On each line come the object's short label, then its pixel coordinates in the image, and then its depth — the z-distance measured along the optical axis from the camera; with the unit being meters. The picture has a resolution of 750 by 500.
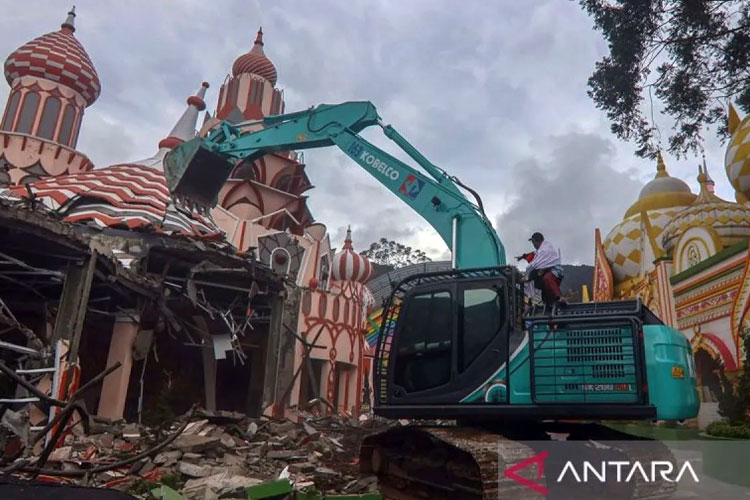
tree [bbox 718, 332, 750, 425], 12.05
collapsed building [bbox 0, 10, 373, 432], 10.00
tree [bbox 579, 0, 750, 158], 12.00
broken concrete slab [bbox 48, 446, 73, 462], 7.64
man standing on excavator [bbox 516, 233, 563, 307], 6.67
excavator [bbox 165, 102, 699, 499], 5.33
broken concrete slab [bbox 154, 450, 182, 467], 7.63
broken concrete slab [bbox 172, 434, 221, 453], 8.18
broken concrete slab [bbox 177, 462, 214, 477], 7.18
